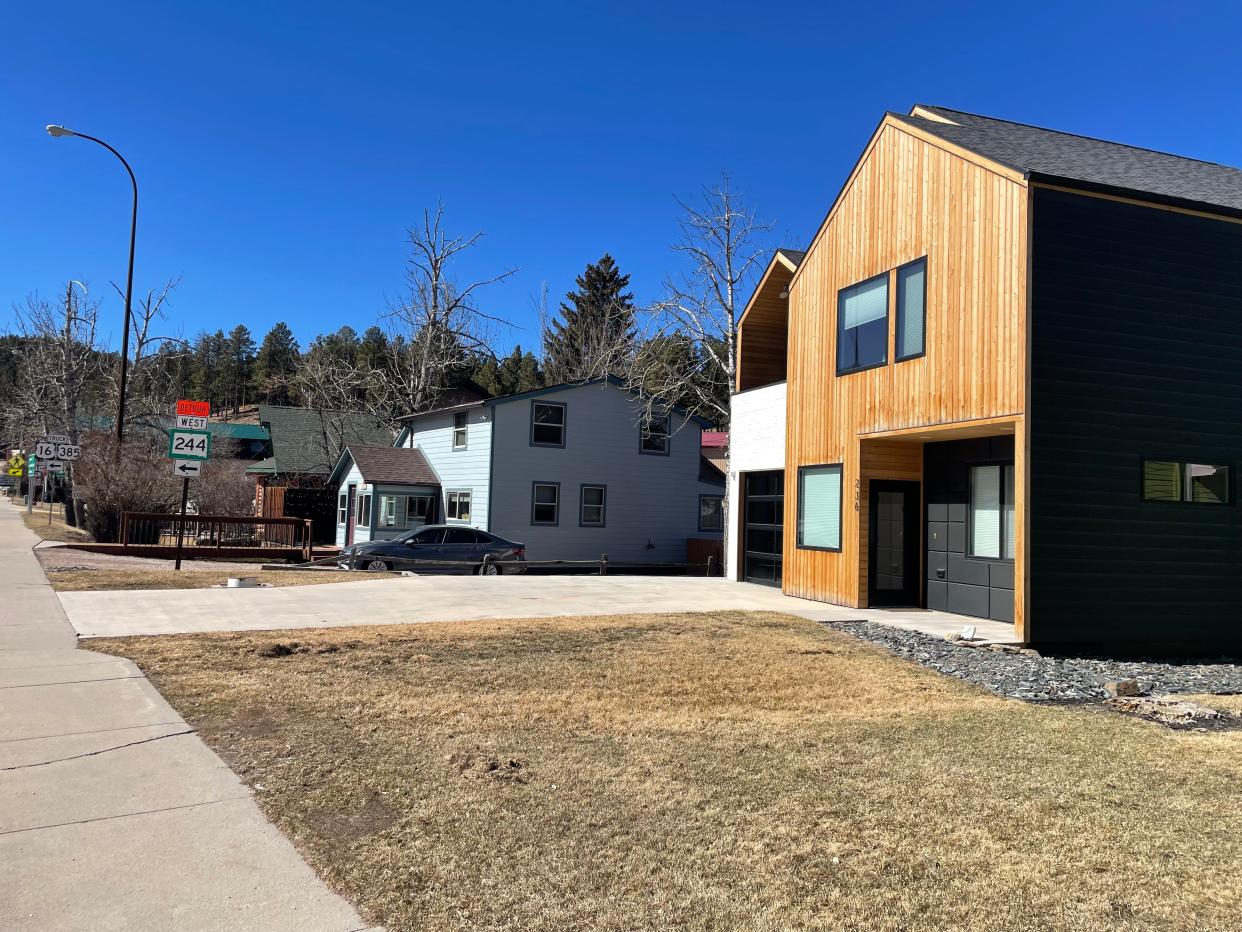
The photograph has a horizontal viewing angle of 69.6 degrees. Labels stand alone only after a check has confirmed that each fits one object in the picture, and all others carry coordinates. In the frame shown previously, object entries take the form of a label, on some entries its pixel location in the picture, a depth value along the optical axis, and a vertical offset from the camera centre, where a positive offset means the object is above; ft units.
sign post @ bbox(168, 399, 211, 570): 54.80 +3.49
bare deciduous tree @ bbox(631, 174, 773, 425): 77.61 +15.54
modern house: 37.52 +6.03
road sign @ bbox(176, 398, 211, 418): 62.28 +6.52
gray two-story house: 92.94 +3.45
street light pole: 78.76 +18.08
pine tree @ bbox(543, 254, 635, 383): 170.60 +38.66
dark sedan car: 74.13 -3.89
